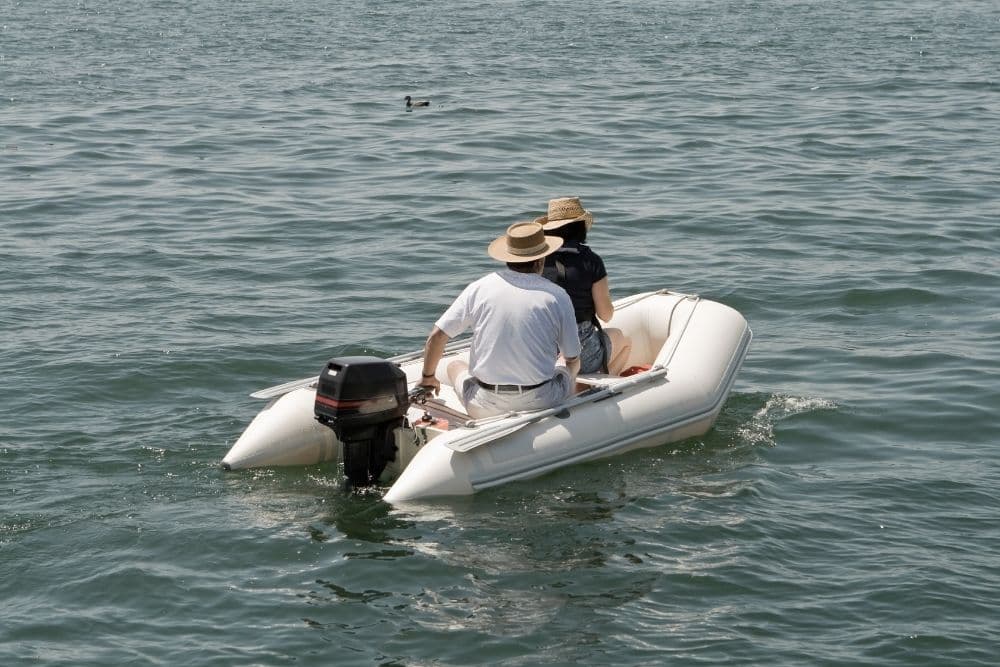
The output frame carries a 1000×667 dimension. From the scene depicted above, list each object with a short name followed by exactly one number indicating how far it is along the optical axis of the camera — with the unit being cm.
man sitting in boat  1577
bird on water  4166
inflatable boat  1551
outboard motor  1546
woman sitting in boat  1712
